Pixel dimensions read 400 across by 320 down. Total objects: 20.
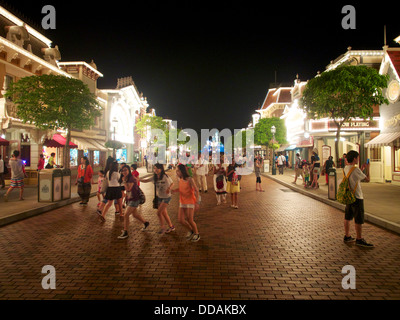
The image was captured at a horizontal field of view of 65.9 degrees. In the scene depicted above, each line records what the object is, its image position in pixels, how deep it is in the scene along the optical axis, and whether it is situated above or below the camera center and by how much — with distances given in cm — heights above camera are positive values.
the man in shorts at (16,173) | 1210 -33
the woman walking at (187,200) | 679 -79
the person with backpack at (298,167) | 1875 -22
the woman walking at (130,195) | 711 -73
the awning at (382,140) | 1778 +142
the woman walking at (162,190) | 727 -61
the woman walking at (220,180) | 1143 -60
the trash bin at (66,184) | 1214 -76
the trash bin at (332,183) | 1202 -79
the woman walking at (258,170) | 1604 -33
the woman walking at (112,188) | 867 -67
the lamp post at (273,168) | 2854 -46
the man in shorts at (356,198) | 640 -72
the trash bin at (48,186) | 1136 -78
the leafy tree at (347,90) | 1348 +326
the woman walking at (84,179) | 1157 -54
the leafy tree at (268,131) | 4109 +440
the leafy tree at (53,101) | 1549 +321
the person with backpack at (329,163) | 1561 +2
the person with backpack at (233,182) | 1092 -66
